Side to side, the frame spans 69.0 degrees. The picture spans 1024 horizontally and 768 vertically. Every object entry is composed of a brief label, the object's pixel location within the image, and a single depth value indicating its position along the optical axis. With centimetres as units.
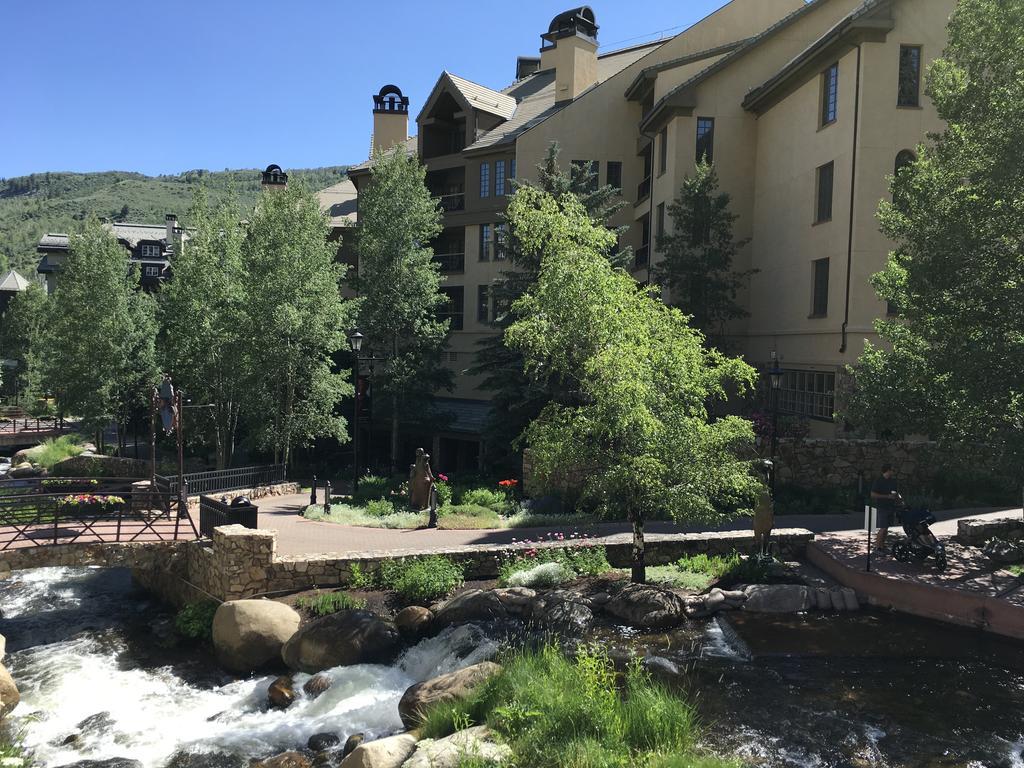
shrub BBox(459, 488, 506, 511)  2107
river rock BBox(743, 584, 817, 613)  1344
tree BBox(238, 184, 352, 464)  2406
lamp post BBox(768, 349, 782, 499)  1894
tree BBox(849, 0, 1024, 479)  1294
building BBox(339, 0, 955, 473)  2153
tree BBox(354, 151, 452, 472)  2955
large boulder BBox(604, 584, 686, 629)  1277
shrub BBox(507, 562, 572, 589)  1412
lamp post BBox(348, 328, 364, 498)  2216
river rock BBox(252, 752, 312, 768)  955
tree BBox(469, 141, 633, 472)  2452
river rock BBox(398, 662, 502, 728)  989
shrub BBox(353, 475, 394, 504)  2241
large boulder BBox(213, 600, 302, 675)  1265
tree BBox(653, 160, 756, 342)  2545
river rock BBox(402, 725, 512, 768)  788
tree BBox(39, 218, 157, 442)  3020
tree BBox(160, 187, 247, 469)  2481
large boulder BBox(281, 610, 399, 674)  1220
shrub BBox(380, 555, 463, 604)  1385
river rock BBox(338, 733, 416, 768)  838
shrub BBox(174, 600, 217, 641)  1409
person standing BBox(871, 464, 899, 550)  1502
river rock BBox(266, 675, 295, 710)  1134
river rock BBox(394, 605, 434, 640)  1287
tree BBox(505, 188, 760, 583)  1278
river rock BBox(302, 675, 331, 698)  1153
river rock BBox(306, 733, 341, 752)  1007
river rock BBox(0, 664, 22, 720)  1133
